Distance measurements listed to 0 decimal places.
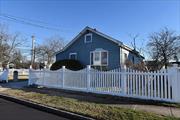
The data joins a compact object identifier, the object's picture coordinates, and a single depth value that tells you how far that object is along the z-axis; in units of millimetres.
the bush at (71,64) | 12383
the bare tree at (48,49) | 34651
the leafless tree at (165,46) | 15274
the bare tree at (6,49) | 22022
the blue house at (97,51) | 11739
